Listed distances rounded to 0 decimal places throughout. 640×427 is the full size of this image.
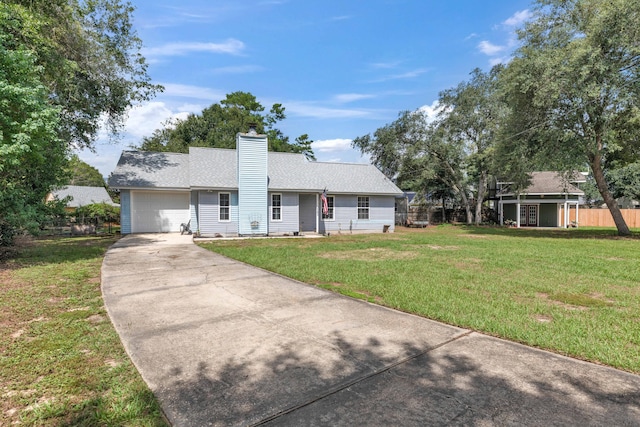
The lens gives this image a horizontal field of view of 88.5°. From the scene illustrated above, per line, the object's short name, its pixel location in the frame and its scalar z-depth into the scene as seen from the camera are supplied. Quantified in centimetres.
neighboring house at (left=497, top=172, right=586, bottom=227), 2639
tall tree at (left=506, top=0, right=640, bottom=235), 1384
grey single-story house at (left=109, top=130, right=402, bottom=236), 1619
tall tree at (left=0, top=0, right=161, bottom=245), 741
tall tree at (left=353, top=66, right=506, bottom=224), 2494
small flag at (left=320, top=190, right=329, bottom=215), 1791
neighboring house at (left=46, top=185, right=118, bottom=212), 3354
